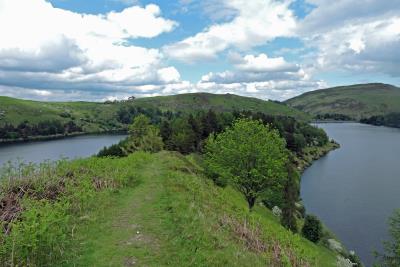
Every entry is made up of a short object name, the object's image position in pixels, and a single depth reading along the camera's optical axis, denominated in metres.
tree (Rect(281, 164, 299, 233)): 60.84
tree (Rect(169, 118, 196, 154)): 103.19
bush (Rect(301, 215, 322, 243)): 60.22
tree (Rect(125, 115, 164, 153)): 93.75
